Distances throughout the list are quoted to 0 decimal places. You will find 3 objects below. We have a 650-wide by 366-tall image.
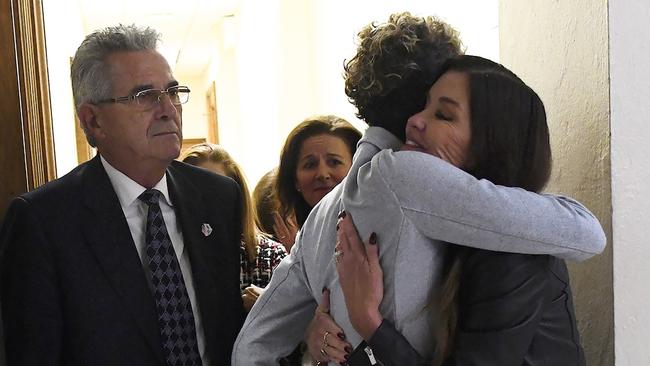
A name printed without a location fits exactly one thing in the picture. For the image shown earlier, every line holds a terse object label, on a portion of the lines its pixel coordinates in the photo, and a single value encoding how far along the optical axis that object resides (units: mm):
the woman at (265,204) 2341
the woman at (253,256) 1804
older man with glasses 1428
